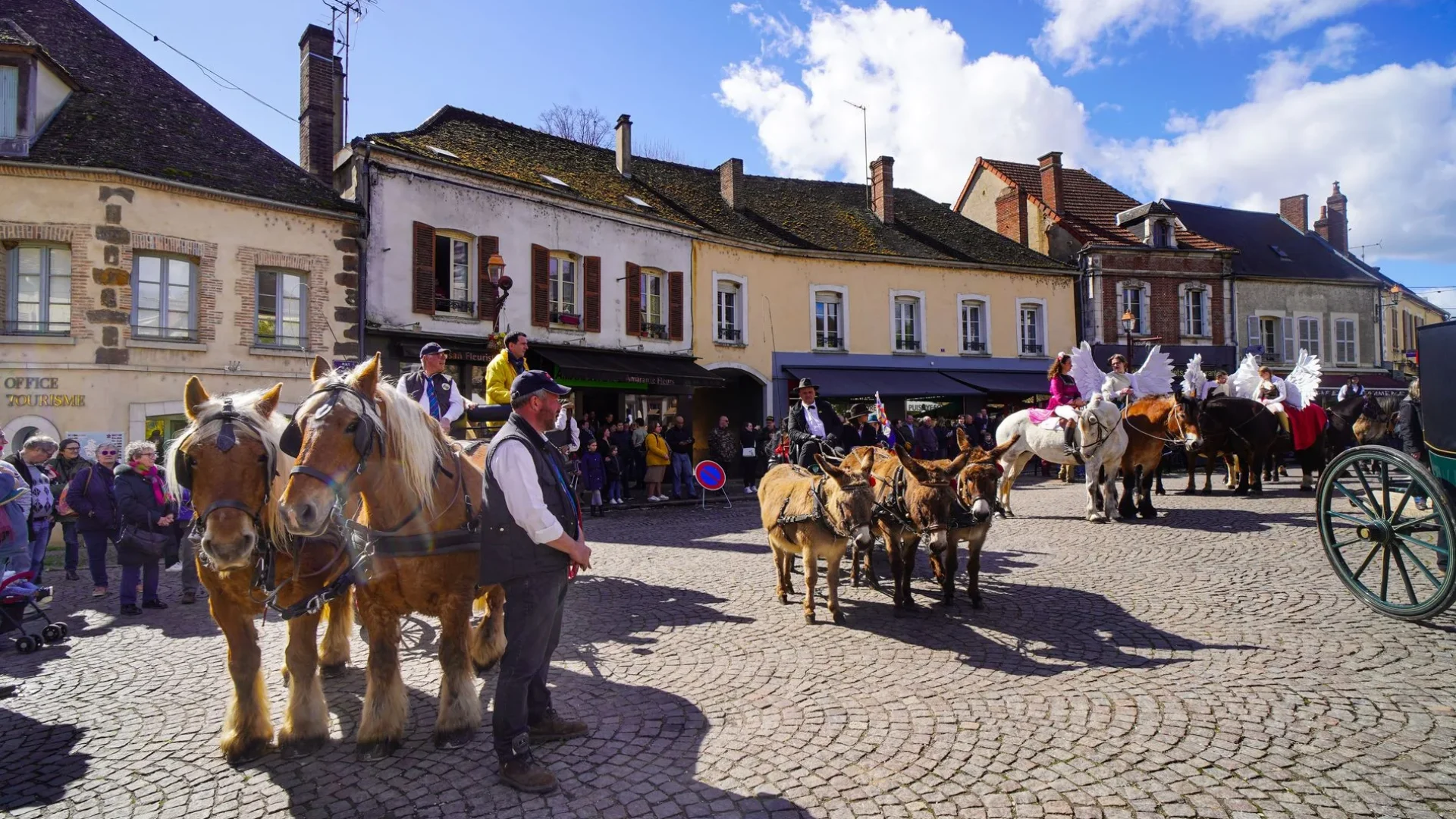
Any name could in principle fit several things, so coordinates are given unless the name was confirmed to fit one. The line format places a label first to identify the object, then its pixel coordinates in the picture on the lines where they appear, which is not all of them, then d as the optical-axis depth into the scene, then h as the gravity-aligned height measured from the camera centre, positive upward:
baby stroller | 5.43 -1.32
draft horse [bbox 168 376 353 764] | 3.25 -0.66
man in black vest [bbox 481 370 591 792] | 3.12 -0.51
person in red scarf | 6.74 -0.65
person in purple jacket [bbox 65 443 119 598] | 7.24 -0.69
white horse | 9.73 -0.21
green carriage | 4.60 -0.45
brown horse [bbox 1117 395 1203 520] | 9.95 -0.07
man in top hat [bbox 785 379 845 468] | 7.42 +0.08
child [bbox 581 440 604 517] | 12.98 -0.72
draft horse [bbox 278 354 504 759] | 3.20 -0.46
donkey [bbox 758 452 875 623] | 5.35 -0.66
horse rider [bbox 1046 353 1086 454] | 9.95 +0.52
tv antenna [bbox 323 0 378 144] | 15.30 +9.00
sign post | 10.73 -0.63
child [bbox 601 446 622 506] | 13.93 -0.77
